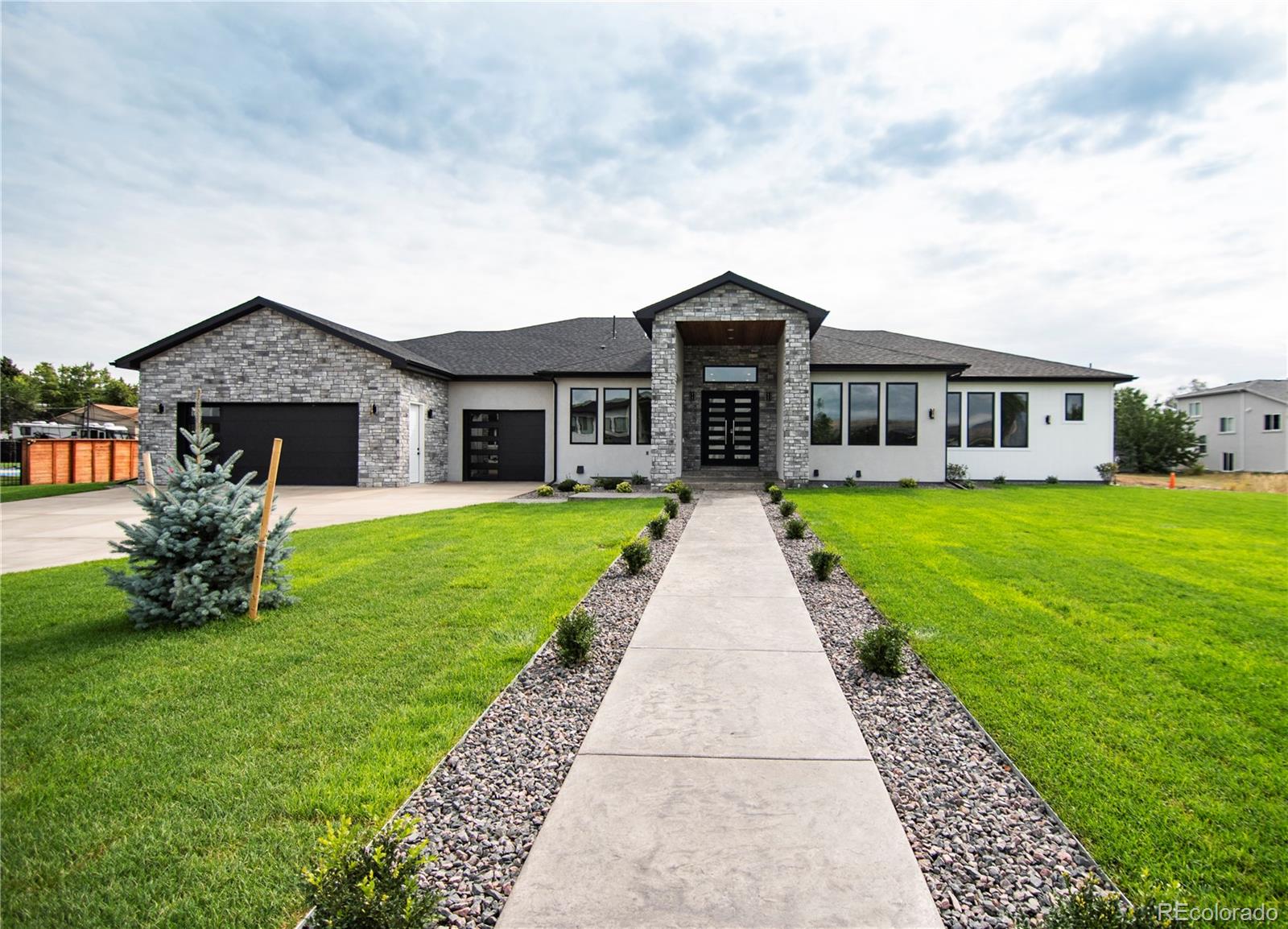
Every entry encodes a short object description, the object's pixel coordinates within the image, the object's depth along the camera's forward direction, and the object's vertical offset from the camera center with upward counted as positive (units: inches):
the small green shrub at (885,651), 158.9 -48.0
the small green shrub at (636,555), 265.9 -39.0
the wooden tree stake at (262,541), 205.0 -26.0
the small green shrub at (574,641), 167.2 -47.5
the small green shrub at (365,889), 66.3 -46.9
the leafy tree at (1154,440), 968.9 +42.6
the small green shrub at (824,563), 259.9 -41.1
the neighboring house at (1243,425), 1109.1 +78.9
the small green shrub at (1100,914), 61.0 -45.7
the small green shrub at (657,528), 348.5 -35.8
